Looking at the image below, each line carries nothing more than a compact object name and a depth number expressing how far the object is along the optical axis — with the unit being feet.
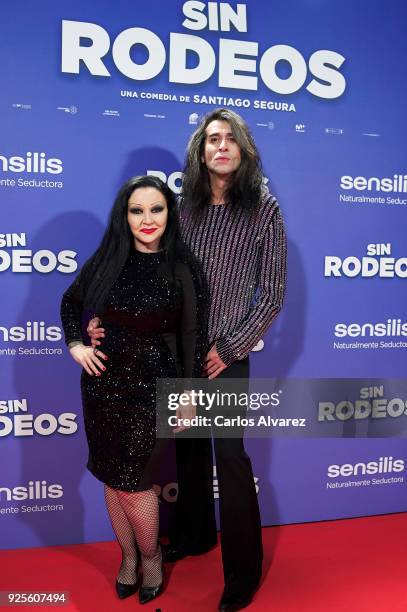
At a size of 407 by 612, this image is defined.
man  6.59
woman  6.30
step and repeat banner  7.65
